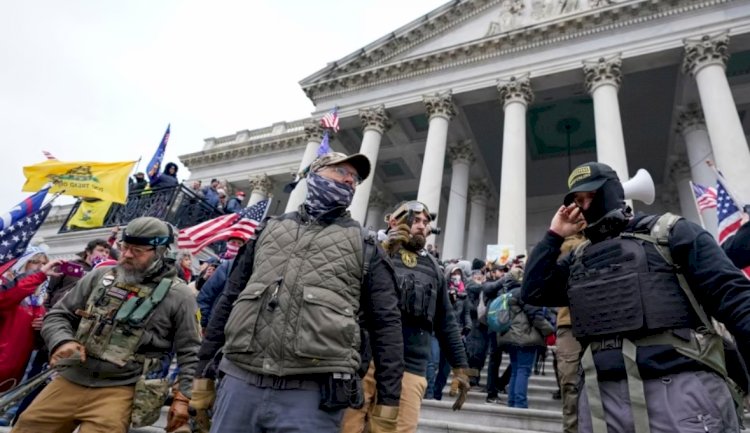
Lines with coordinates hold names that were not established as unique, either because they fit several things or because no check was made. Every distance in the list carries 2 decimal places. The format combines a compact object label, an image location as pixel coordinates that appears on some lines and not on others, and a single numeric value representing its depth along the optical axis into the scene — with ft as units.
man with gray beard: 8.39
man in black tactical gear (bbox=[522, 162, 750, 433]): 5.51
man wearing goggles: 9.80
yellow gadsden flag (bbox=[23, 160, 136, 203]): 29.81
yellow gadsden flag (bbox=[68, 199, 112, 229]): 44.32
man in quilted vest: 6.31
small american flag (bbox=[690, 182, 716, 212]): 30.57
